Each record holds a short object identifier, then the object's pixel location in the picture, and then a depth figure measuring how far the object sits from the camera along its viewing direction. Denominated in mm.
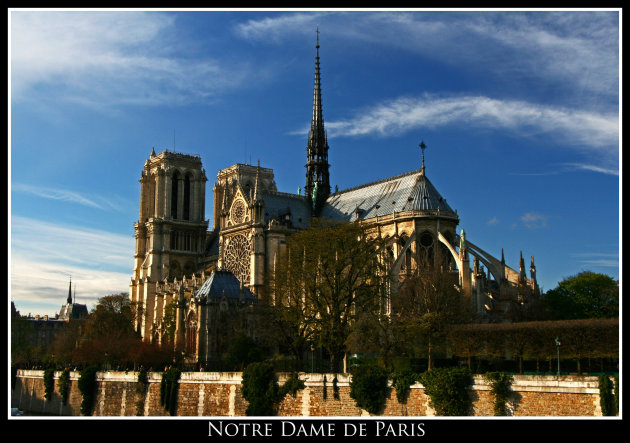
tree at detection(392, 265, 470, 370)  44706
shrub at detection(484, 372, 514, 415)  31406
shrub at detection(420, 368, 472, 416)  32406
